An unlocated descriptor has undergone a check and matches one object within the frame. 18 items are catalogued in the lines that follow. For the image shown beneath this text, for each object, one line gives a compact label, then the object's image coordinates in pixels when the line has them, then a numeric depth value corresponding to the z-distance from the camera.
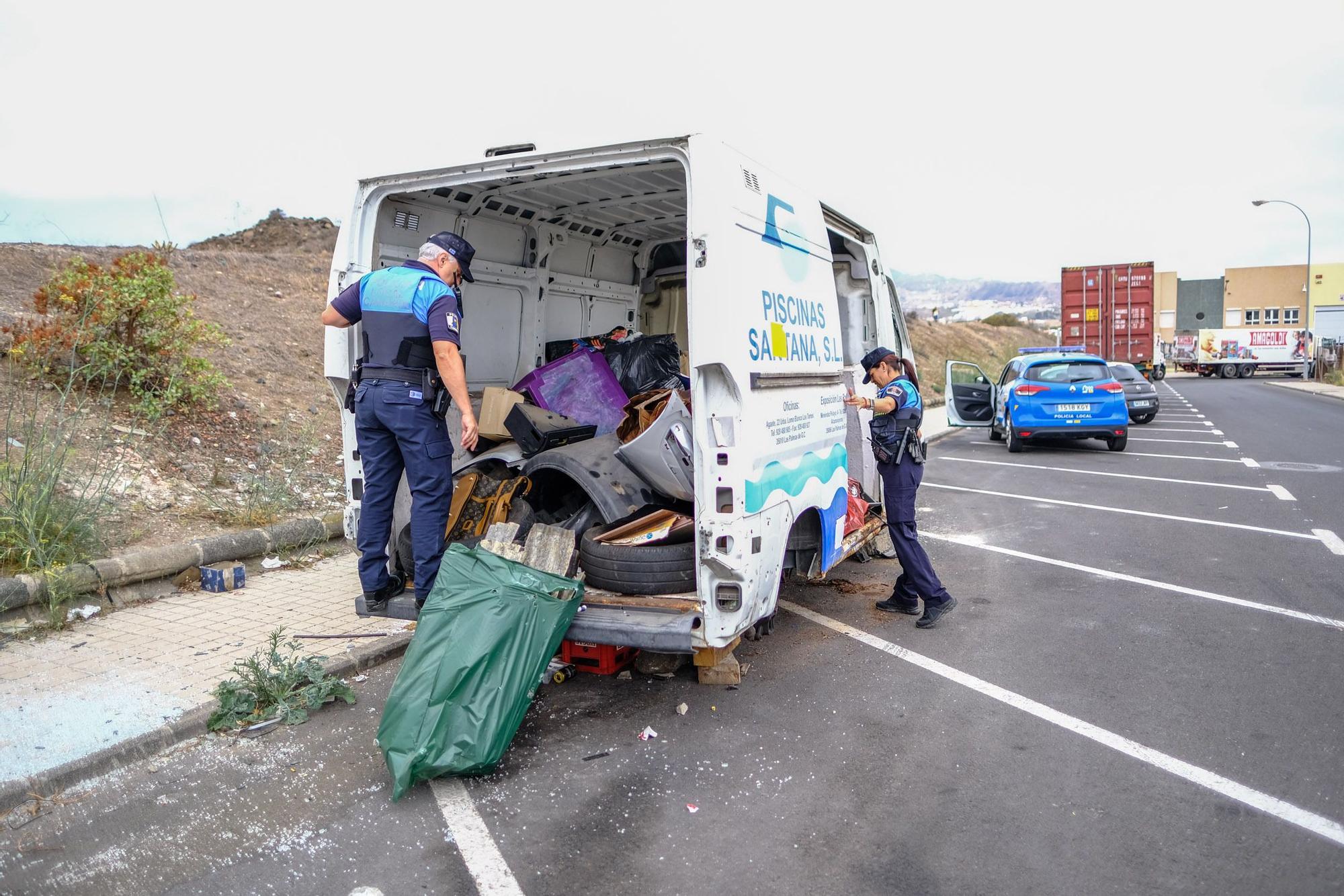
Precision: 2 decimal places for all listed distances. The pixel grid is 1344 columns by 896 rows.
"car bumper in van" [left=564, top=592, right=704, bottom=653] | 4.02
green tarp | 3.48
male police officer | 4.64
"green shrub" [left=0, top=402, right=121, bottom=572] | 5.30
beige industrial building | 63.91
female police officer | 5.62
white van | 4.00
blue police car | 13.90
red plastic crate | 4.53
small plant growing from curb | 4.15
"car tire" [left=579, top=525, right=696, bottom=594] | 4.41
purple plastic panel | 6.38
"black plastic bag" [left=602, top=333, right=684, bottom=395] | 6.77
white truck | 41.22
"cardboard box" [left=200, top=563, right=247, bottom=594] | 6.00
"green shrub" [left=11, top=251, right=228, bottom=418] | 7.38
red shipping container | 28.95
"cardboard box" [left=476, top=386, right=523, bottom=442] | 5.75
